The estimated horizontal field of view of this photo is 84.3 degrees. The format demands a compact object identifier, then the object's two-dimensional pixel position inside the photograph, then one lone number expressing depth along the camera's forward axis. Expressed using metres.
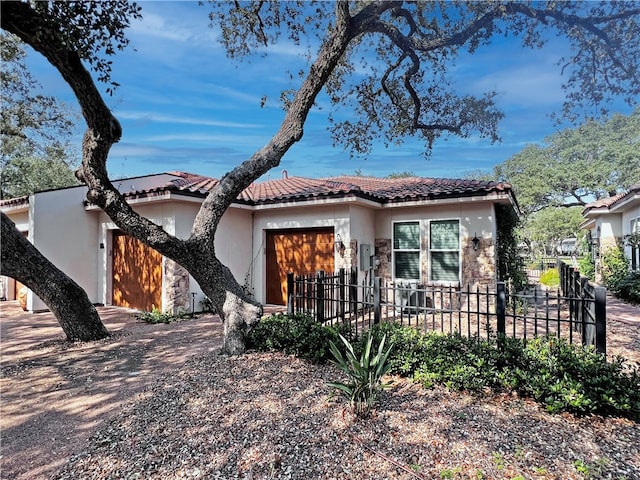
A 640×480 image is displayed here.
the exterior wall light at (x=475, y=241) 9.17
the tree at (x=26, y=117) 10.25
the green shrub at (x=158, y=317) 8.83
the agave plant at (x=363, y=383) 3.65
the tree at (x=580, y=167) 28.40
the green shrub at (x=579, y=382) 3.54
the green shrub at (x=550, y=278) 15.73
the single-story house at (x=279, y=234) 9.28
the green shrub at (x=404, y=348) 4.62
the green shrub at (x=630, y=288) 10.60
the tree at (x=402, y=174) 37.94
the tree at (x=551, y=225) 35.38
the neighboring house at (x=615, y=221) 12.57
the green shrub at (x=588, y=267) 18.11
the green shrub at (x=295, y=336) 5.23
